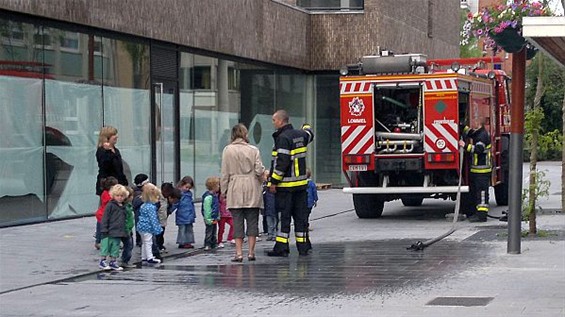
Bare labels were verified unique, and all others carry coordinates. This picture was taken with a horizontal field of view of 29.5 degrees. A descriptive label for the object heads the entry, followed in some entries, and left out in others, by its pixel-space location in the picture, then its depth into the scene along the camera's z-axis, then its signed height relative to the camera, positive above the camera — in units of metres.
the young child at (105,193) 13.34 -0.84
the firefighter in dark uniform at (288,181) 13.70 -0.71
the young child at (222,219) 15.05 -1.32
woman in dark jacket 14.20 -0.42
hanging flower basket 12.85 +1.28
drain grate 9.65 -1.62
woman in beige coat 13.33 -0.77
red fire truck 18.62 +0.01
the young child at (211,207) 14.52 -1.10
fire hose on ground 14.41 -1.63
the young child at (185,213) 14.60 -1.18
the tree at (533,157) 15.70 -0.53
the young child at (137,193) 13.37 -0.85
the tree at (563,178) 20.19 -1.04
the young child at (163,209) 13.73 -1.07
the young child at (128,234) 12.68 -1.27
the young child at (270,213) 15.52 -1.29
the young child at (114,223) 12.43 -1.12
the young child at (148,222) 13.13 -1.17
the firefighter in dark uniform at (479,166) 18.70 -0.73
